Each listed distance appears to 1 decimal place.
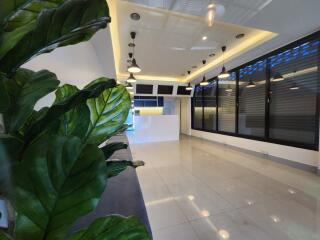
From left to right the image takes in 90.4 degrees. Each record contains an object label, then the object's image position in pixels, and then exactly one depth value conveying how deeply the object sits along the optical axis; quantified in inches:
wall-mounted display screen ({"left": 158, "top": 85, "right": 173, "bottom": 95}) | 331.6
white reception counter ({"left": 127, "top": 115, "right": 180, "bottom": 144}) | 288.8
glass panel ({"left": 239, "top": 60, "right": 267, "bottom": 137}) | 187.9
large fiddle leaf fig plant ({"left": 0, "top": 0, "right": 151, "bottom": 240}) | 10.6
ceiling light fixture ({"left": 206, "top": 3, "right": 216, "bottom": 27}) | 95.7
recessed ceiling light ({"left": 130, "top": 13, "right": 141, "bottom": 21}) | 123.4
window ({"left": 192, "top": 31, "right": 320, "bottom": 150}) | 142.2
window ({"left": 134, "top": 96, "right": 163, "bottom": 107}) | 393.7
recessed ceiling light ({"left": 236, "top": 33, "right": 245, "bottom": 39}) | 155.8
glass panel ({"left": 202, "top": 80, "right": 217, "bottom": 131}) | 289.1
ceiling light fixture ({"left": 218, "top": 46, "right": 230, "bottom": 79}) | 175.7
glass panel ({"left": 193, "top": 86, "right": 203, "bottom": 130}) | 343.4
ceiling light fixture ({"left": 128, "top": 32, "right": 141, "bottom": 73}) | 149.8
